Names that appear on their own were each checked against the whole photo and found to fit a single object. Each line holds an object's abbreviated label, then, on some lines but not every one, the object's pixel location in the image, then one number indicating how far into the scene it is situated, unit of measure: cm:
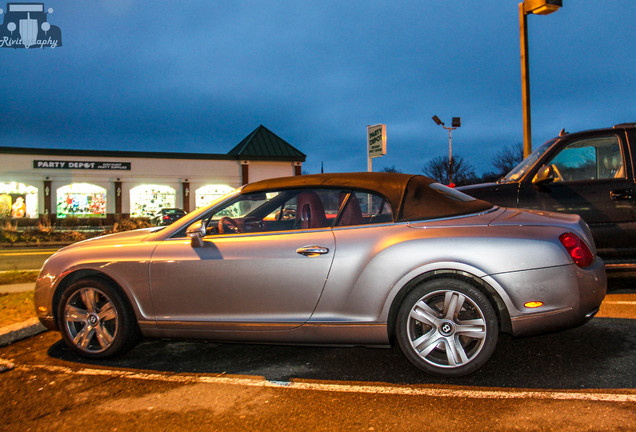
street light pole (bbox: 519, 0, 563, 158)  1033
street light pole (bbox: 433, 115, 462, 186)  3501
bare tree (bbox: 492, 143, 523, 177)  5115
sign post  1182
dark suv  616
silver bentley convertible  363
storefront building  3775
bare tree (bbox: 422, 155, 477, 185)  5384
